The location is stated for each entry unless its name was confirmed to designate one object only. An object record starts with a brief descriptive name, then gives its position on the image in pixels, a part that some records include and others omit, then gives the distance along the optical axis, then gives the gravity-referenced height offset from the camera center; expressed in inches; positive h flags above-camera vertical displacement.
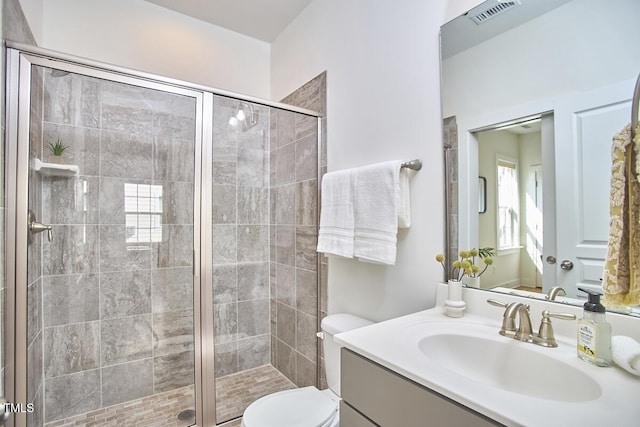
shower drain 66.1 -42.3
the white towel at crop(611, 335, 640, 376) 25.4 -11.6
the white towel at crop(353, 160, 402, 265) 49.8 +1.3
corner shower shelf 56.0 +10.4
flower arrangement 43.7 -6.3
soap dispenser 27.7 -10.7
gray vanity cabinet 24.2 -16.4
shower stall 64.3 -7.6
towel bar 50.3 +8.8
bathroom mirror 32.9 +11.1
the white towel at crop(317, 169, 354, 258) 56.8 +0.7
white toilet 46.9 -30.7
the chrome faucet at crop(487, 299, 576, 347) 32.9 -12.2
